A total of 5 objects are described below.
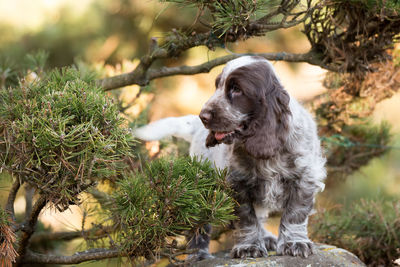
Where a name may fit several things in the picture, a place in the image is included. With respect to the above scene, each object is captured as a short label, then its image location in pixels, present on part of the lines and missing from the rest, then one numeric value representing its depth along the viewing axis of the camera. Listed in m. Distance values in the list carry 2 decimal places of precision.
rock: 5.66
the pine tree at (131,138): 4.55
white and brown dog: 5.44
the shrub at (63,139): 4.43
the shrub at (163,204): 5.02
